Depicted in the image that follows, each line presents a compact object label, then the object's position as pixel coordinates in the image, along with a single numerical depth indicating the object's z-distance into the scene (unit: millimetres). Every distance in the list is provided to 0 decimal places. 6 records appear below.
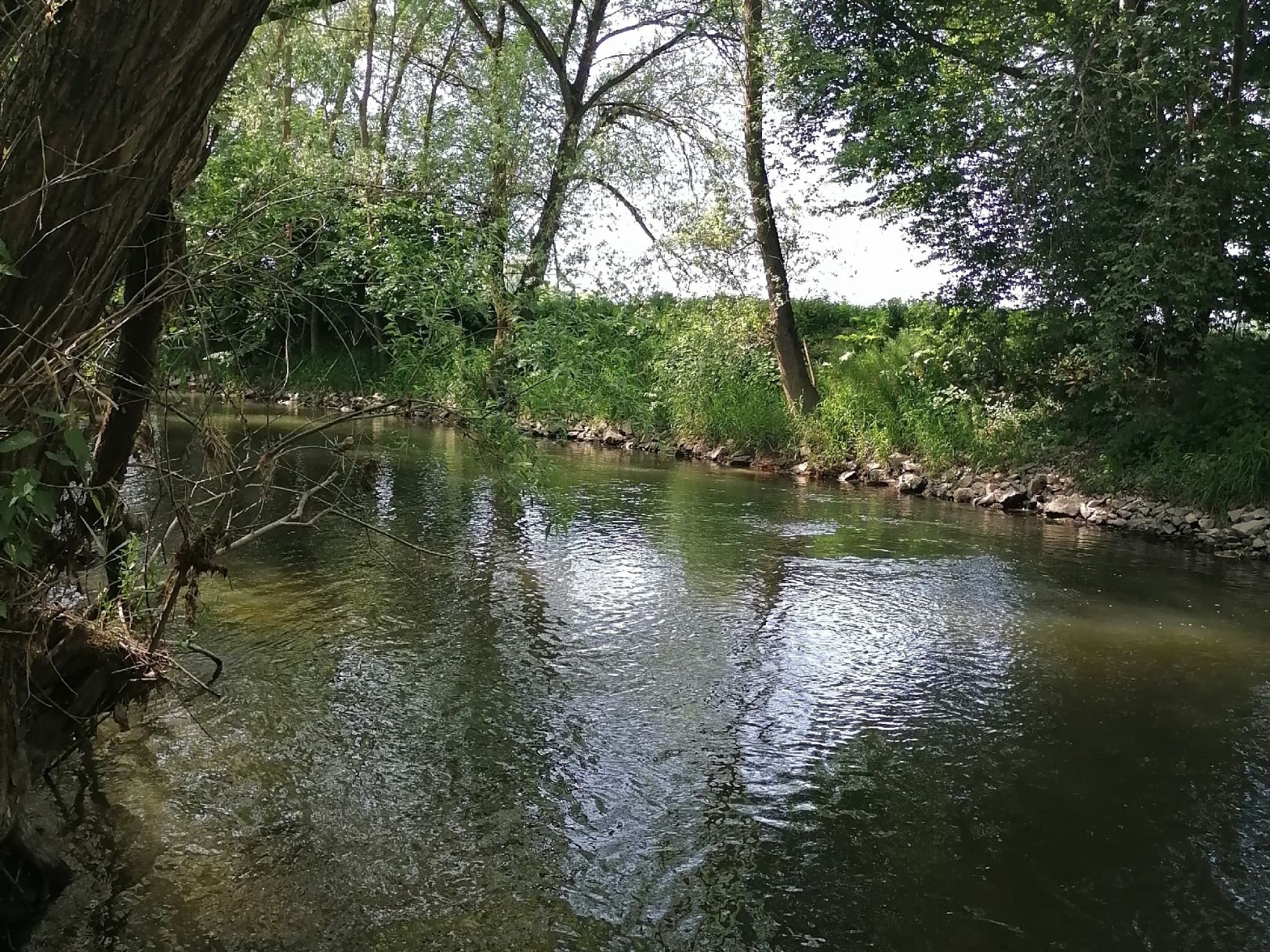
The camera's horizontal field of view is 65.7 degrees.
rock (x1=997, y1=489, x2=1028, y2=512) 13375
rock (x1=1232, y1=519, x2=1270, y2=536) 10773
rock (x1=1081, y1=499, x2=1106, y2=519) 12445
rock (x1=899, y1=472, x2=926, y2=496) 14766
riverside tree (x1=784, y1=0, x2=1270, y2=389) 11266
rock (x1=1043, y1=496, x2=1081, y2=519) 12836
